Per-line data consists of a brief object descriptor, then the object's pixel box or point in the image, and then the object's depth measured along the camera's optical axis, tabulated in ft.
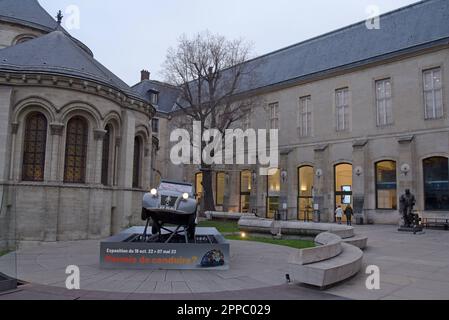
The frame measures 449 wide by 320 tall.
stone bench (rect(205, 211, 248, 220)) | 97.60
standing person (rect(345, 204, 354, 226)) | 97.19
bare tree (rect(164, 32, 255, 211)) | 106.32
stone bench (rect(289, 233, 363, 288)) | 27.20
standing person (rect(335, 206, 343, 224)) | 101.91
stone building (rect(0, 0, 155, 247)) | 56.65
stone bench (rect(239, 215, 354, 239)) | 52.60
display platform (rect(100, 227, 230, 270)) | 34.01
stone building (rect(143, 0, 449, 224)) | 96.02
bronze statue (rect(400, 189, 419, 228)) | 75.97
